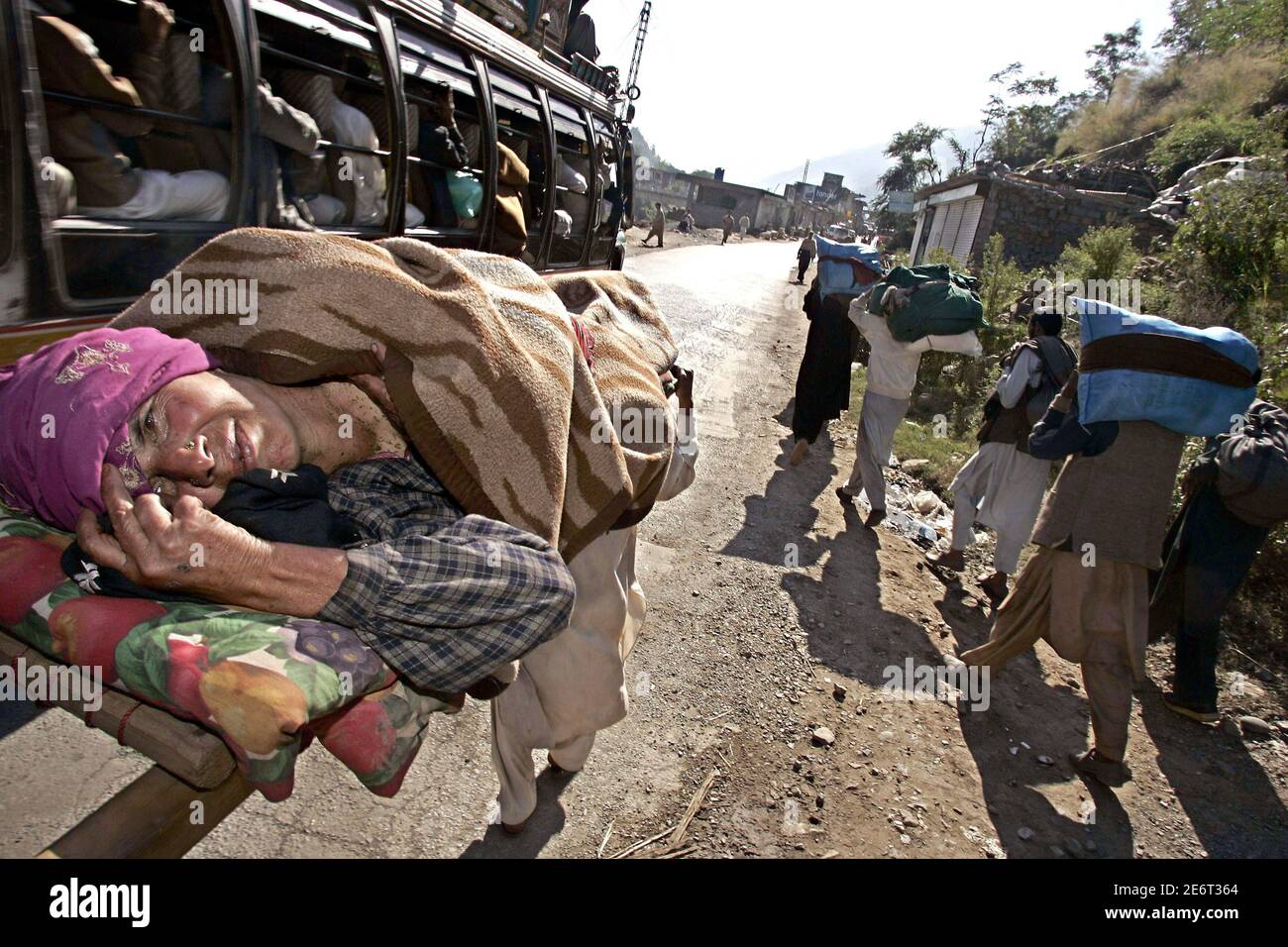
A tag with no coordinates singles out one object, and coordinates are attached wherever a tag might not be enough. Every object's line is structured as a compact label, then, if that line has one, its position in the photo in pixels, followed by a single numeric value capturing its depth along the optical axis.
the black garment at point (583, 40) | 8.33
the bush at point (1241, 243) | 8.23
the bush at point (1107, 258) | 11.14
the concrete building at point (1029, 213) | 17.81
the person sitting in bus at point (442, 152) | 3.89
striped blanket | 1.54
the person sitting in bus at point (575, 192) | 5.79
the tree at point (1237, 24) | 20.94
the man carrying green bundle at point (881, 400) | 5.73
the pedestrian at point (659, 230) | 23.94
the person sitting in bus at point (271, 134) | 2.62
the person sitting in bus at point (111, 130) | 2.12
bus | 2.06
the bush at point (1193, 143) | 18.69
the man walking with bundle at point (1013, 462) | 4.57
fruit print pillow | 1.15
